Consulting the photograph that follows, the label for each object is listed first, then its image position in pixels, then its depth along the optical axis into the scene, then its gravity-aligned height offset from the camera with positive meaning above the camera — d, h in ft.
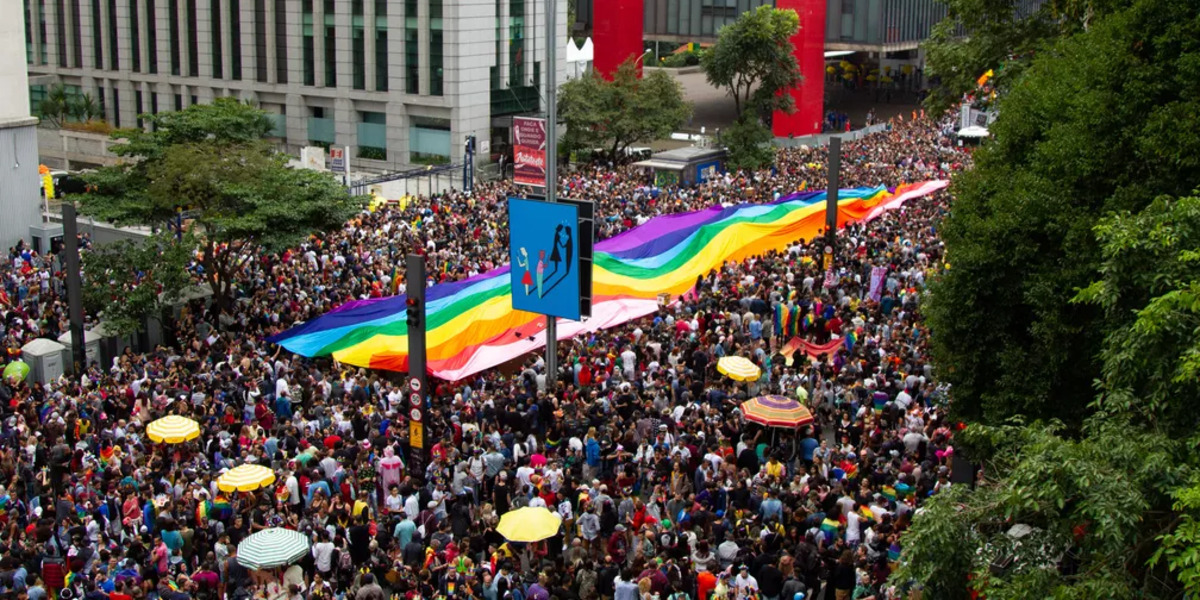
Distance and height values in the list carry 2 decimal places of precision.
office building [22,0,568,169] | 175.94 -2.02
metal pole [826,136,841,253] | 102.94 -11.28
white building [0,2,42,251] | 119.44 -9.42
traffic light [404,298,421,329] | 68.80 -14.10
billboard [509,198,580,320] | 73.10 -11.82
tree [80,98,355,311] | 94.17 -11.25
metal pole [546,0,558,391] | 74.23 -5.27
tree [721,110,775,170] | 156.56 -10.61
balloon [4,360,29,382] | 79.86 -20.52
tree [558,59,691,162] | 167.63 -7.11
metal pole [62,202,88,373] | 83.51 -15.73
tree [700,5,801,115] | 164.55 +0.43
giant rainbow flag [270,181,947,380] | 82.12 -17.69
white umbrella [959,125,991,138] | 141.48 -8.01
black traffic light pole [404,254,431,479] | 65.67 -16.83
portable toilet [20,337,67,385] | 82.89 -20.44
